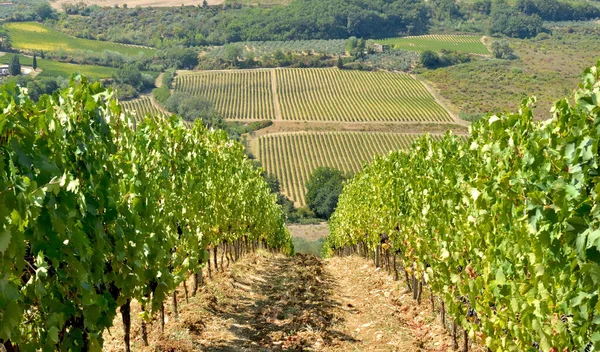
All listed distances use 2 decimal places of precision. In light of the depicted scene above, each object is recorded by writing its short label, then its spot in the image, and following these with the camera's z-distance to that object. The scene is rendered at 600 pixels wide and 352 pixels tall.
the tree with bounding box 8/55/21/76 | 112.88
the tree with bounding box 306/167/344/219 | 76.75
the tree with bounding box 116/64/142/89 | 125.00
